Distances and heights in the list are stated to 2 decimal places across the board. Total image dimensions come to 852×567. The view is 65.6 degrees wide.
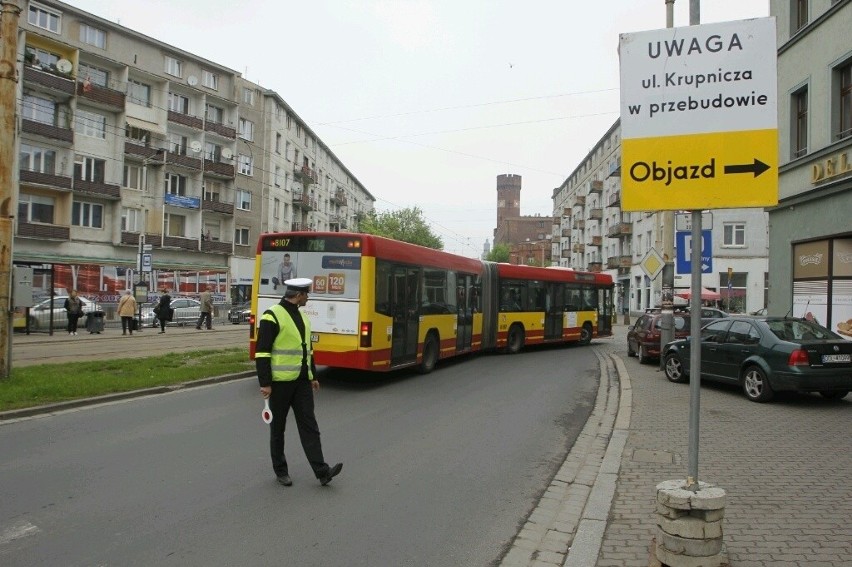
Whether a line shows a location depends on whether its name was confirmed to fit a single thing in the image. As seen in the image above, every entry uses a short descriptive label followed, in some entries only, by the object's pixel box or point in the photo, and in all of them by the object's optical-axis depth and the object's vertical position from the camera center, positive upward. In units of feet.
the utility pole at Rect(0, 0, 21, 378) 34.19 +6.91
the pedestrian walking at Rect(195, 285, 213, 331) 95.61 -2.69
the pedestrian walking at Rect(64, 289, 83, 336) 80.74 -2.79
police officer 19.21 -2.58
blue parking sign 46.88 +3.89
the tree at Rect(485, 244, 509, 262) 348.51 +23.36
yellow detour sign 14.17 +4.09
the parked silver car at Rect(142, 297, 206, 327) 110.73 -3.42
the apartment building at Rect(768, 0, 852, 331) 51.85 +11.57
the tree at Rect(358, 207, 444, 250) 237.04 +24.97
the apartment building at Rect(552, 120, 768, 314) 152.56 +18.59
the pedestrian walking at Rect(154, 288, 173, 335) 86.74 -2.71
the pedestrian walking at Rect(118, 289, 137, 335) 81.56 -2.53
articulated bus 39.29 -0.12
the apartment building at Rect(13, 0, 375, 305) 125.29 +29.02
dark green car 34.12 -2.86
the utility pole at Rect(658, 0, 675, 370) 52.06 +1.92
